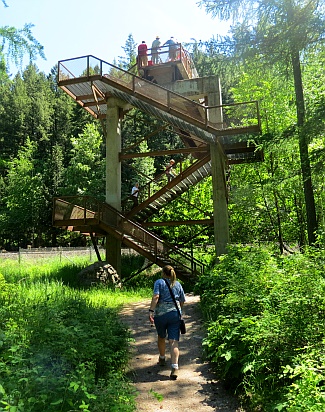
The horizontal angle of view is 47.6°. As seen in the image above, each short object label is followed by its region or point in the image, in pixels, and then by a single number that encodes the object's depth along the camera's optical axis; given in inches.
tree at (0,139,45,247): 1635.1
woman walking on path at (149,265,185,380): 231.6
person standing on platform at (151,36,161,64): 648.4
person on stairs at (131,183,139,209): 681.6
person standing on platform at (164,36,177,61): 634.2
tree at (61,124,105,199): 1368.1
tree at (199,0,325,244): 280.8
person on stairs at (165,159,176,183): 663.8
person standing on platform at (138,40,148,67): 655.1
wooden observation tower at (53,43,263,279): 557.9
